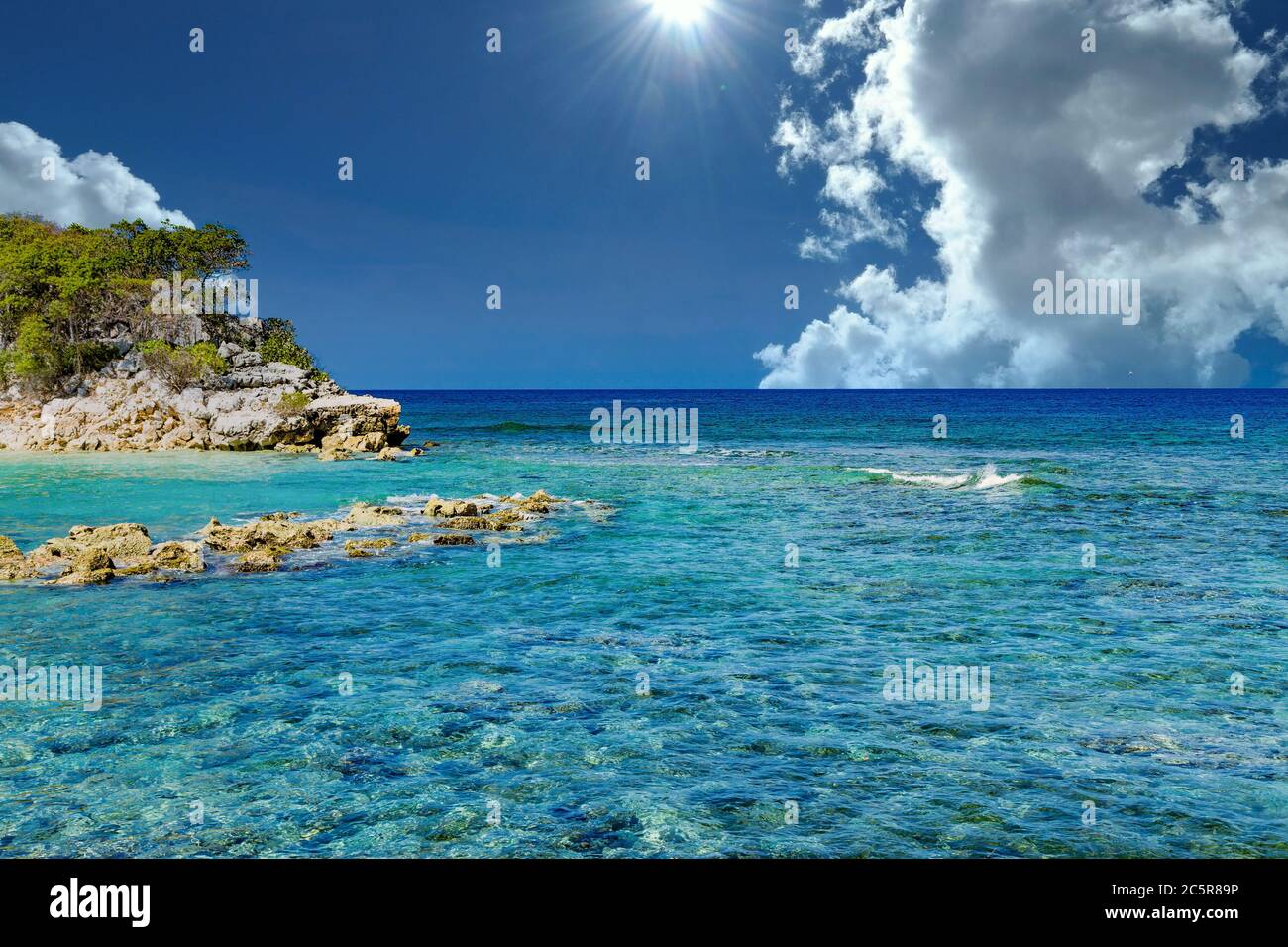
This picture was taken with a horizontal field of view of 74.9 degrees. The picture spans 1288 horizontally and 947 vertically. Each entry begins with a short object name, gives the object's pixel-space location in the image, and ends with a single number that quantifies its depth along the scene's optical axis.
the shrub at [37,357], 70.69
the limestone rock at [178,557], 21.89
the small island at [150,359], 63.22
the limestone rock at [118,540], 22.56
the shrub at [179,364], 69.44
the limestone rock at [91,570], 20.11
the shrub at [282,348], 79.06
